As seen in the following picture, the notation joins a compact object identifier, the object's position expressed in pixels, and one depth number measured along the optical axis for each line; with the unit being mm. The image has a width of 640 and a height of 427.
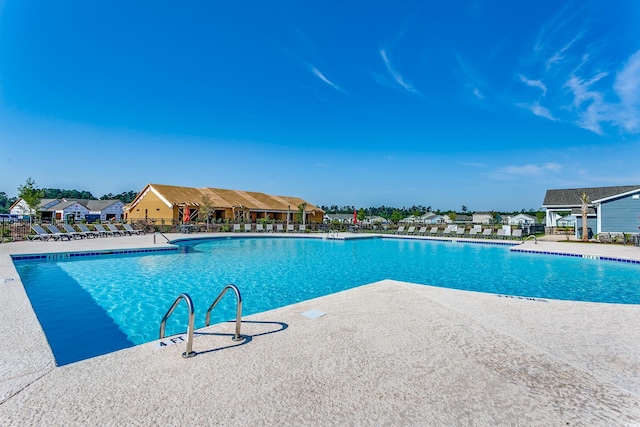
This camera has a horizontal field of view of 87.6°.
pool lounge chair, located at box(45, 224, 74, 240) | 15031
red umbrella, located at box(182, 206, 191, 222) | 22828
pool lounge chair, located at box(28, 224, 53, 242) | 14828
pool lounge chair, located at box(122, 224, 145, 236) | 18581
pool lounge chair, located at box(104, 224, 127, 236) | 17902
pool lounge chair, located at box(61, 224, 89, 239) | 15605
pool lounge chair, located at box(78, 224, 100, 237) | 16241
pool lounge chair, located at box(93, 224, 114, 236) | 17359
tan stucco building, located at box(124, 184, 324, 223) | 27562
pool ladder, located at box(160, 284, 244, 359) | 2951
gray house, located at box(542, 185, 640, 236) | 17469
